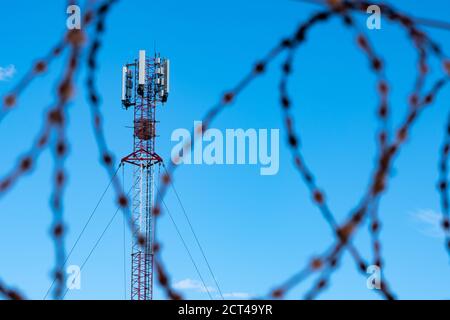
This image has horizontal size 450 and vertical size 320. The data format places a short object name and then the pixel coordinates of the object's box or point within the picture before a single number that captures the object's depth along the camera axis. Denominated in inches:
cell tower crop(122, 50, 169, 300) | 2315.5
